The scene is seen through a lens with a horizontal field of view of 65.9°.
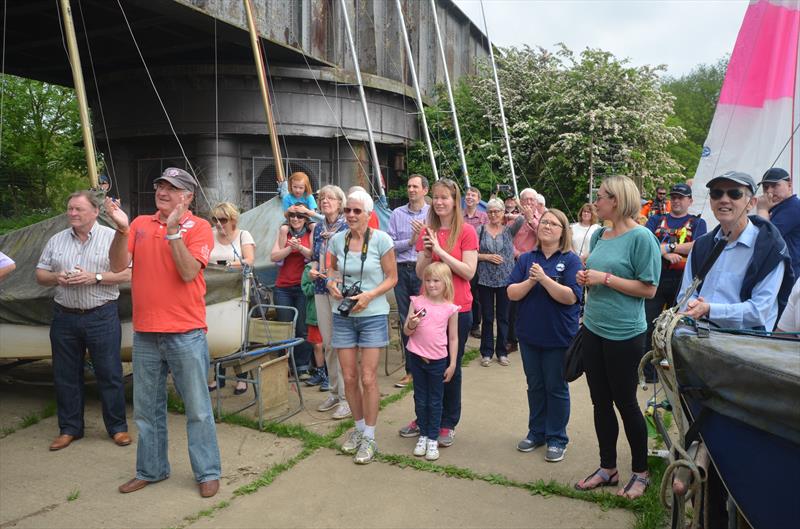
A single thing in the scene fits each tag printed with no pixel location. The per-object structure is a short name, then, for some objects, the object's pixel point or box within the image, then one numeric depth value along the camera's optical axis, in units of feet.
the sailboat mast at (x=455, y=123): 39.49
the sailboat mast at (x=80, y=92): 18.71
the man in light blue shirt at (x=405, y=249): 19.75
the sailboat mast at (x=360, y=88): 35.88
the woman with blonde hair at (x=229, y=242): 19.79
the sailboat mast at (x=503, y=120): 43.83
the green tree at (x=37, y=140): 87.81
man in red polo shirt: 12.70
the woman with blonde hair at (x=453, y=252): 15.33
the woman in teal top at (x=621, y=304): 11.91
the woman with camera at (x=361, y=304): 14.39
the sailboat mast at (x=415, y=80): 39.62
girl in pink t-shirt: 14.52
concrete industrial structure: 39.73
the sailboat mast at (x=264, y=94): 27.07
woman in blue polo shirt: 14.19
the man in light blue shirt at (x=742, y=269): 10.11
